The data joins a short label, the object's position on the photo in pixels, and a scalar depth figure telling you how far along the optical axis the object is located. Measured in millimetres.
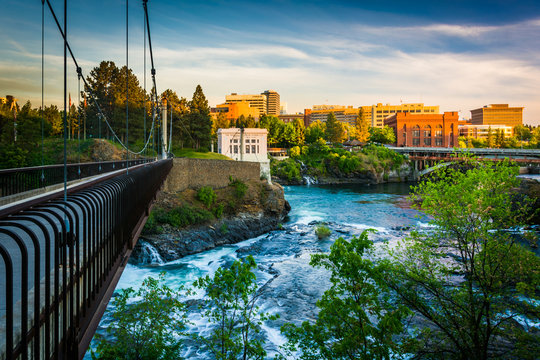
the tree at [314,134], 95531
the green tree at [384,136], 101838
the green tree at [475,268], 10250
